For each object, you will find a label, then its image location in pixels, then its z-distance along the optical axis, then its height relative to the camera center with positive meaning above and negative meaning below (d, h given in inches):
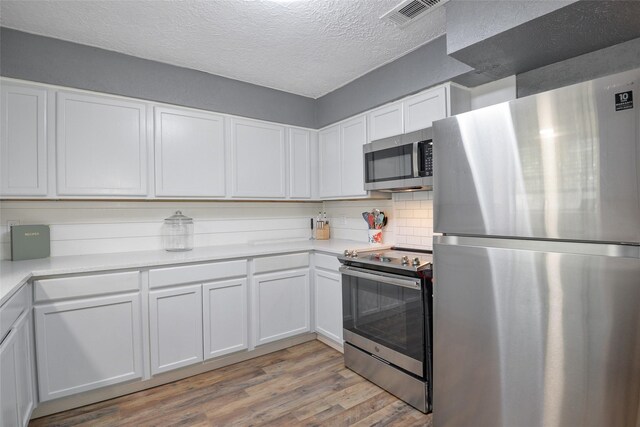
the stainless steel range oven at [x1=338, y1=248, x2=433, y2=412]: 79.0 -29.0
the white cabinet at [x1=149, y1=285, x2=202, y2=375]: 90.7 -32.0
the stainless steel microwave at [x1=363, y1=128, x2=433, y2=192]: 91.0 +14.9
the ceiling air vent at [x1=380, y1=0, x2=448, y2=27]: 74.0 +47.3
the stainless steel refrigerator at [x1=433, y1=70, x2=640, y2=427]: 45.0 -7.9
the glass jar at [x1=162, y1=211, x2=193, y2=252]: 115.1 -6.3
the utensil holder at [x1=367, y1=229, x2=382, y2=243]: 121.4 -8.9
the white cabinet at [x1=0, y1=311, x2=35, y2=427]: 54.5 -29.9
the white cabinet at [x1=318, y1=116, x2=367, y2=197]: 118.9 +21.2
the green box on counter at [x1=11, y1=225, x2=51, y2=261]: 89.2 -7.0
